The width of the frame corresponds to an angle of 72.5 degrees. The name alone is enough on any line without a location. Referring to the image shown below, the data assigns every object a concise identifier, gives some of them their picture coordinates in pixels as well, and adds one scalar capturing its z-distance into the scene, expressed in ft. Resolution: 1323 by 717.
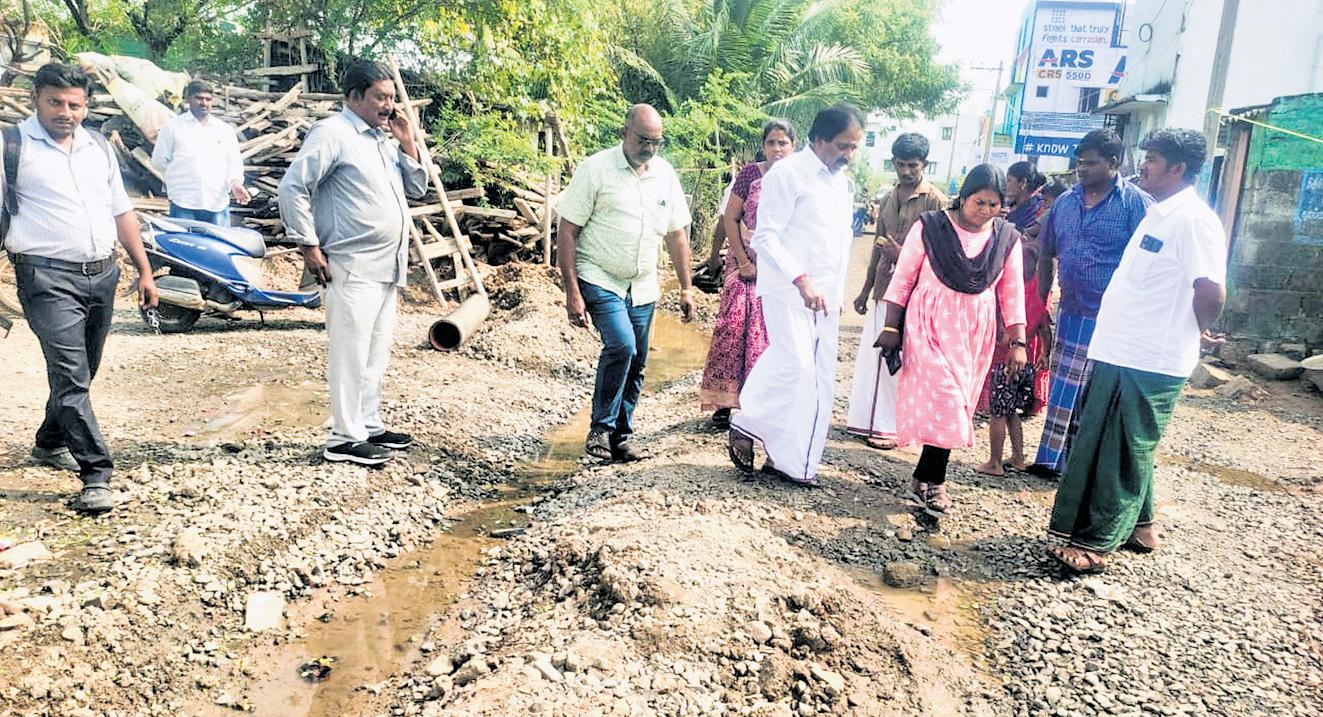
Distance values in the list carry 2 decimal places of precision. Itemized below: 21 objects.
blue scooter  23.49
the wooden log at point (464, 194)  34.12
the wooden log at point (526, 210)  35.81
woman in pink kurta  13.53
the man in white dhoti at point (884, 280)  16.61
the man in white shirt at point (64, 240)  12.09
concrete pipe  24.13
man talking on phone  13.51
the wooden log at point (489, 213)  34.17
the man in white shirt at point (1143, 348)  11.56
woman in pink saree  16.89
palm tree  57.77
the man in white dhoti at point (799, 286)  13.93
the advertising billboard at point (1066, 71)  68.64
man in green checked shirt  15.28
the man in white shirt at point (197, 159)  25.29
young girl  16.25
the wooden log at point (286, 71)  37.42
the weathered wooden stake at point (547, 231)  34.71
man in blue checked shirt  14.52
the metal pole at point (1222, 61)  27.91
